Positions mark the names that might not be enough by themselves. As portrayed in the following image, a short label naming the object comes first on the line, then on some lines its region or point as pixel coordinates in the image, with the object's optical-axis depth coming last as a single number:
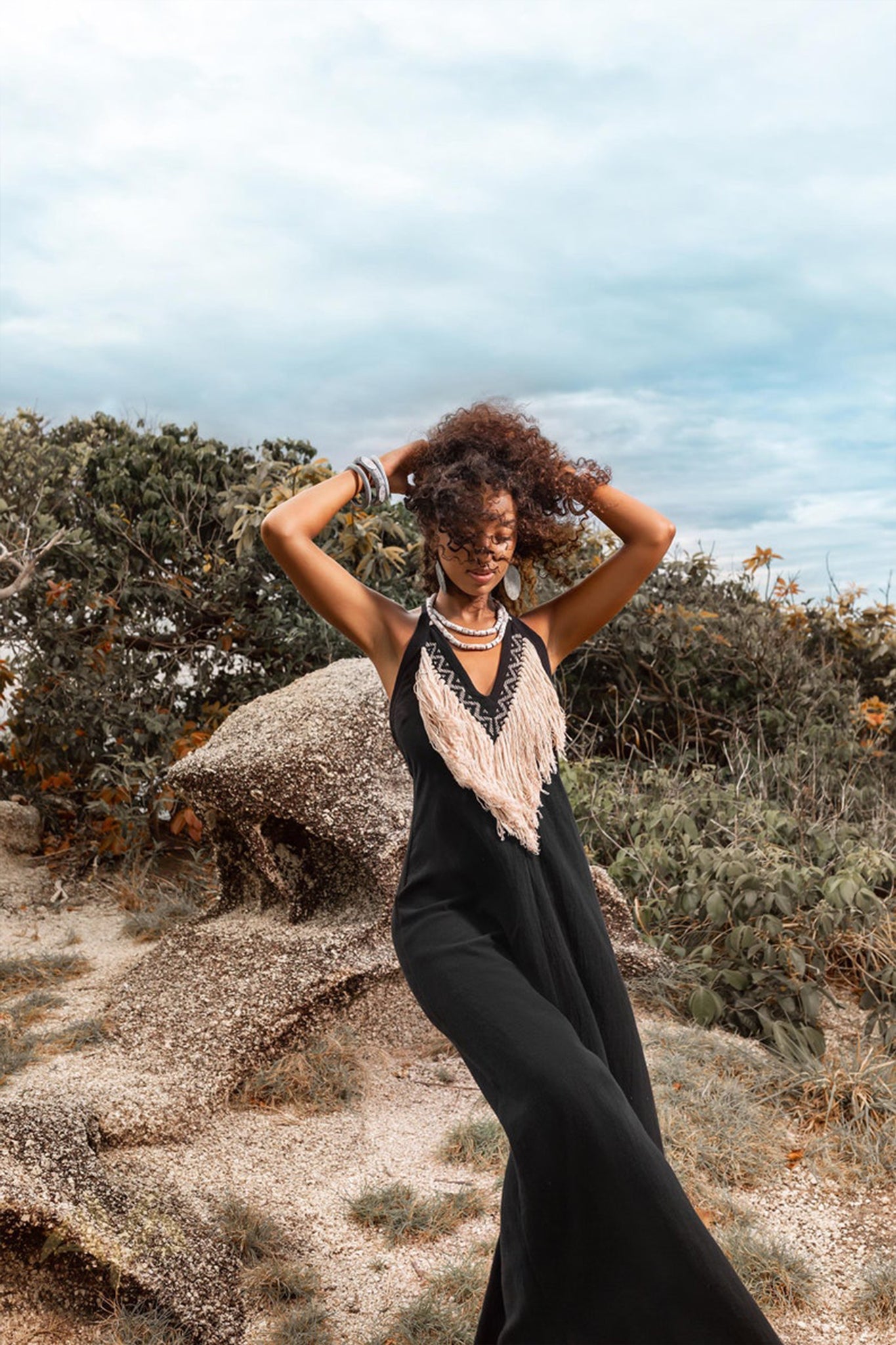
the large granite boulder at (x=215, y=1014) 3.93
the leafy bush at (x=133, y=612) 6.61
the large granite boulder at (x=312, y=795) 4.14
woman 2.05
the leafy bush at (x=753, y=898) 4.56
